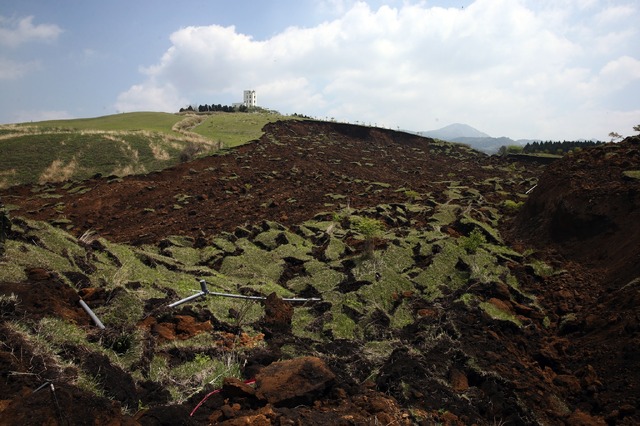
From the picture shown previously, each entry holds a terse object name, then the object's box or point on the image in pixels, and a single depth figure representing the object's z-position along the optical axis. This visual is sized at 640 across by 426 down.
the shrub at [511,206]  13.99
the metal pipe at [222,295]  5.73
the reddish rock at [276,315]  5.96
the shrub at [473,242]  9.14
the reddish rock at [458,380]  4.70
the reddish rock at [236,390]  3.73
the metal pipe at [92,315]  4.58
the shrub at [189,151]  23.72
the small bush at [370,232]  8.63
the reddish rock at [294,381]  3.79
